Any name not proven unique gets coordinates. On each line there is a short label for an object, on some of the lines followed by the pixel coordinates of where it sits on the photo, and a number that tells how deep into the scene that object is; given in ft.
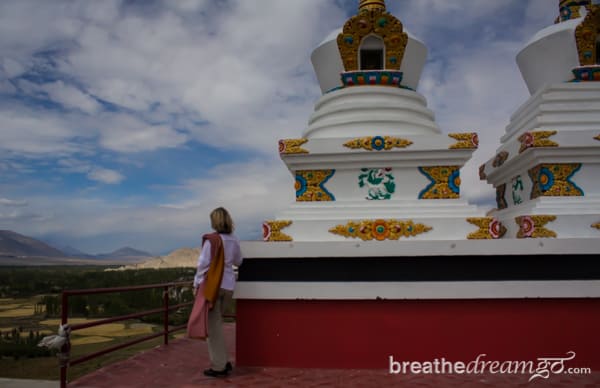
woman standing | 15.21
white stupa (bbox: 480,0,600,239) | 18.29
